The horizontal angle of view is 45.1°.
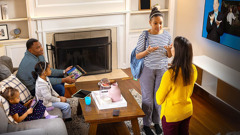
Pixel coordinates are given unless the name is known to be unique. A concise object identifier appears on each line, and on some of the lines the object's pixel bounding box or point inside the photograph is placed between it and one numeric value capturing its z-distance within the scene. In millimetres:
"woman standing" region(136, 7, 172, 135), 2994
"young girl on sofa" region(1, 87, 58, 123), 2805
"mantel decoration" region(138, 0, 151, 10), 5562
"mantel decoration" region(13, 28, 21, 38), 5102
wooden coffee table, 2857
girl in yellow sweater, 2303
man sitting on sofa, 3506
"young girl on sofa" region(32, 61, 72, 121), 3178
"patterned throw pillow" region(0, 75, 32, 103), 3178
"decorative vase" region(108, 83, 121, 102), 3070
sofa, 2564
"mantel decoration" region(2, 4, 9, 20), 4852
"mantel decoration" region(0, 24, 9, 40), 5012
